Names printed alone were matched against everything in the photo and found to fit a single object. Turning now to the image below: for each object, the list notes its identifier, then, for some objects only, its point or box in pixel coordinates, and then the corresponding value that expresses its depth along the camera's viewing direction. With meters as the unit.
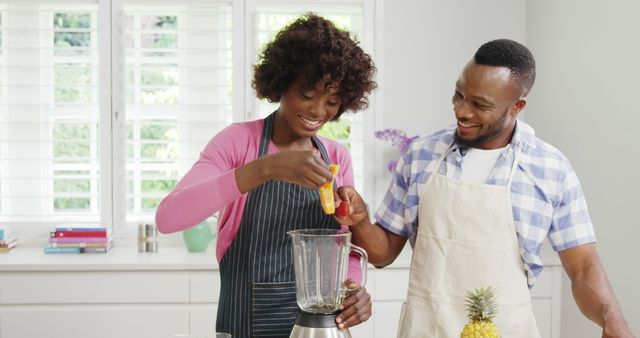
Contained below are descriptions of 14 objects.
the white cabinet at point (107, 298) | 3.08
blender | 1.45
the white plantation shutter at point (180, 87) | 3.53
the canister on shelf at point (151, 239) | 3.37
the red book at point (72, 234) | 3.34
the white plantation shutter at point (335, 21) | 3.56
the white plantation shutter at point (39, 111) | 3.51
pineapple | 1.41
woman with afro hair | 1.72
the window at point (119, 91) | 3.52
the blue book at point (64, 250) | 3.33
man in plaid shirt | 1.73
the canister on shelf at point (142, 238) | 3.37
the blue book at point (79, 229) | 3.35
